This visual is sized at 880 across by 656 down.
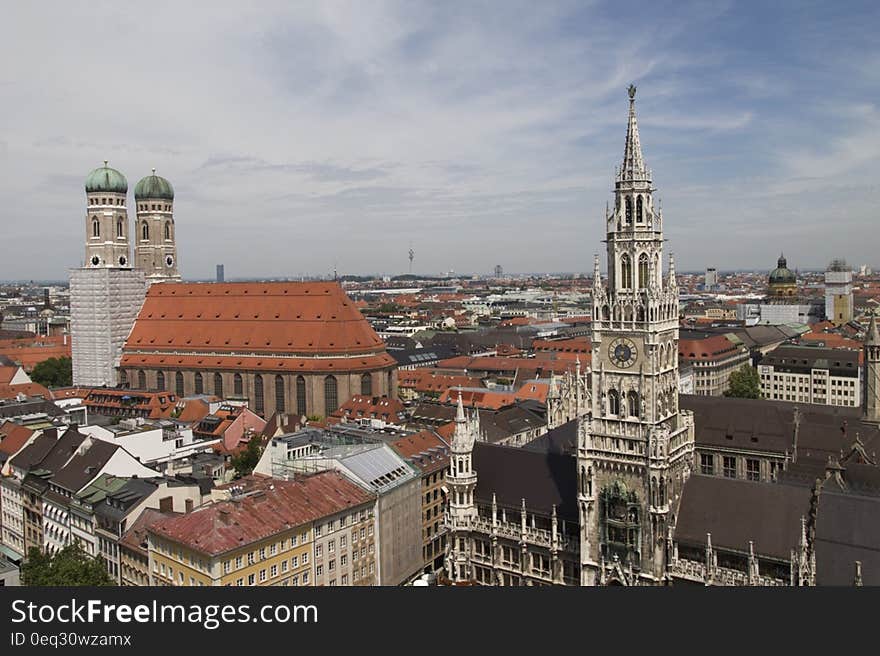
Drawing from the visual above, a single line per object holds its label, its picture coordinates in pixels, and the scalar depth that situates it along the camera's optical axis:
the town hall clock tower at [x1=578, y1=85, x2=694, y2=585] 51.38
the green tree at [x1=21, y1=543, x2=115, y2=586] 53.56
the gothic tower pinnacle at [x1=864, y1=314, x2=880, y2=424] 81.50
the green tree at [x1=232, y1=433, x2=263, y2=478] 87.50
